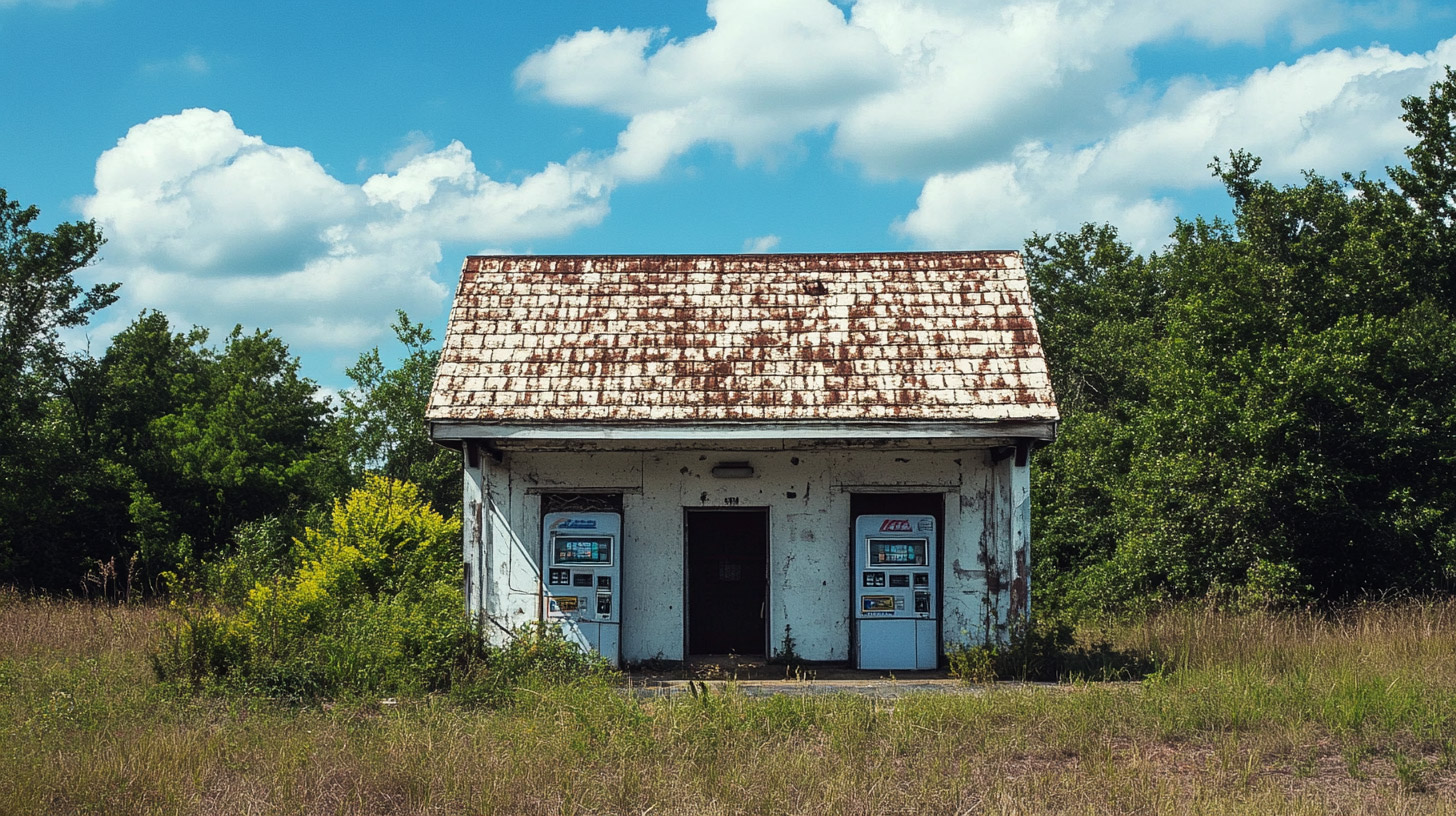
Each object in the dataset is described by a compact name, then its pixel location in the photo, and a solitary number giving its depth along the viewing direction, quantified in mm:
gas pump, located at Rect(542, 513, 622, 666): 12398
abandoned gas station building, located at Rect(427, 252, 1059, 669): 12016
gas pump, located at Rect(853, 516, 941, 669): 12422
